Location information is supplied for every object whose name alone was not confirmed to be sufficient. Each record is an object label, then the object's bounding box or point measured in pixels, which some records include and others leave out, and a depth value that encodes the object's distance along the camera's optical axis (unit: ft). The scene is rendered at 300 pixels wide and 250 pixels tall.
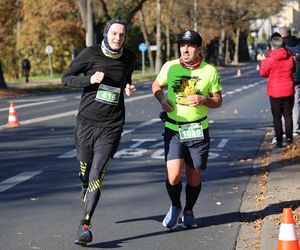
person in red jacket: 40.91
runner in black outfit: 21.83
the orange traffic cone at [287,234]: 17.15
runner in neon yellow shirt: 22.24
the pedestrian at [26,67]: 169.48
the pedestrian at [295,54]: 44.00
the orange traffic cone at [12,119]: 61.67
